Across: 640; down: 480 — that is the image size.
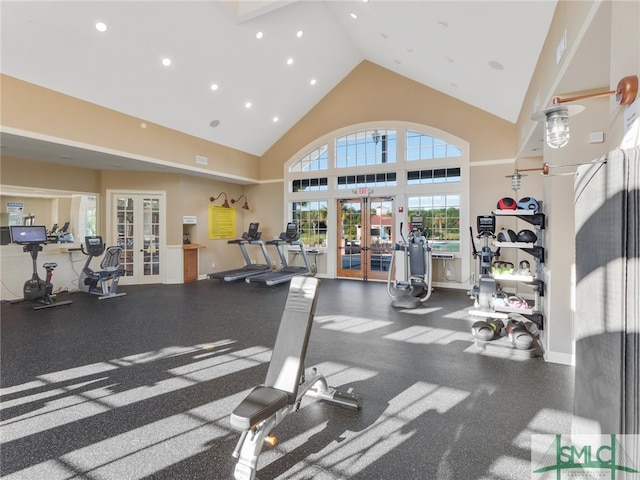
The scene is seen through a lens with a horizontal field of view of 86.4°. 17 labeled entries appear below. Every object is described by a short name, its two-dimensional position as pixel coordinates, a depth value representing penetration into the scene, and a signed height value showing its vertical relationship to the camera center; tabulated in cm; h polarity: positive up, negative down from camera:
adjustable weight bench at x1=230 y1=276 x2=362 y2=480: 186 -95
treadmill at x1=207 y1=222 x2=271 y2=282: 892 -75
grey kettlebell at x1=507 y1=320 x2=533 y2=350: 373 -109
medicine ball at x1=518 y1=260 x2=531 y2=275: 415 -36
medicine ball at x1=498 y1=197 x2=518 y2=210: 406 +42
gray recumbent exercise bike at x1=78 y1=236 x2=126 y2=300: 688 -68
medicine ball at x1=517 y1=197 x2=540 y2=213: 410 +42
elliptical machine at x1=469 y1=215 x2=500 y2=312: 425 -50
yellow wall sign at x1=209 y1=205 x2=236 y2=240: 974 +49
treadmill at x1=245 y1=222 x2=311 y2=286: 843 -80
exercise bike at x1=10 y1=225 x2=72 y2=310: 606 -72
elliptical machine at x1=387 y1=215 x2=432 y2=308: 619 -66
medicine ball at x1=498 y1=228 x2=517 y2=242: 421 +4
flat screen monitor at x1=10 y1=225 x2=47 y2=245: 591 +8
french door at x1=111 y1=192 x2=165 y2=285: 845 +13
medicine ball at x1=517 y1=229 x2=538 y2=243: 411 +3
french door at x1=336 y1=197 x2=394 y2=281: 886 +6
